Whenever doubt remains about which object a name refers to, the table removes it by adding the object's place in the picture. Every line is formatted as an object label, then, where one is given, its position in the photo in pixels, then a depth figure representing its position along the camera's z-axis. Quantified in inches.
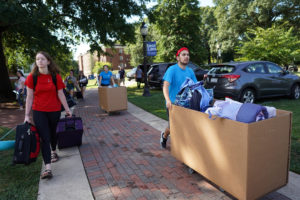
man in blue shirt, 132.1
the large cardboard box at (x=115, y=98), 296.7
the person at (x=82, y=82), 521.1
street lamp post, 470.3
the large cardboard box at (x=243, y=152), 80.5
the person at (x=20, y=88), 371.9
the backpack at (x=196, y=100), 112.1
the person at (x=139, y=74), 676.0
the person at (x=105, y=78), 327.6
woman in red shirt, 124.6
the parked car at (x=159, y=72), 563.3
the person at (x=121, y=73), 772.6
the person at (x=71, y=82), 441.7
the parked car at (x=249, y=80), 294.5
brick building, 3157.0
